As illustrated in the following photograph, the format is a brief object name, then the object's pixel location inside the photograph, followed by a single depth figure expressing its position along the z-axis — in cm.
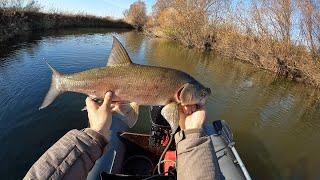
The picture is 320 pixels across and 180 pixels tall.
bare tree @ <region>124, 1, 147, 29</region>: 2700
